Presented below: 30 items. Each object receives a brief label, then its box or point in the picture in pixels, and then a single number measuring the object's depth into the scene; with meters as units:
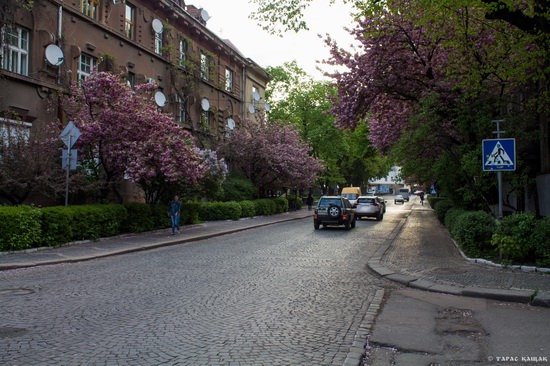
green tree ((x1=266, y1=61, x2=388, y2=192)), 46.75
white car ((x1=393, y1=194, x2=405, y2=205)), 69.68
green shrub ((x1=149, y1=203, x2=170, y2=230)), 18.44
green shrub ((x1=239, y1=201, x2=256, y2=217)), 28.00
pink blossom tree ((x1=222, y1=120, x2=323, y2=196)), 30.83
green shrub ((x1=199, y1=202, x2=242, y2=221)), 25.19
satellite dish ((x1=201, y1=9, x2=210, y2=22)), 31.88
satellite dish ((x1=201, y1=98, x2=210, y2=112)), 29.25
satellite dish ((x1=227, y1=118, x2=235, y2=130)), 32.94
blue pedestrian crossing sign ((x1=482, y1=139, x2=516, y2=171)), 10.07
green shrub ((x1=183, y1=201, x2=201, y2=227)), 20.78
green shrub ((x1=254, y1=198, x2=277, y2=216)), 30.44
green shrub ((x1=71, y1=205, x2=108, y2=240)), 13.98
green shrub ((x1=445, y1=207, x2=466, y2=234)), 15.95
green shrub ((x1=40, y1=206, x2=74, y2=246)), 12.79
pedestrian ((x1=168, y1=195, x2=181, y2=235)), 17.83
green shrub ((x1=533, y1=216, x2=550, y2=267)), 9.09
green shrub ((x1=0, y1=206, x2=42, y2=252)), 11.62
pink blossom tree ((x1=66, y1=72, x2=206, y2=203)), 15.71
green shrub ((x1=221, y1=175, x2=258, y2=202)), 28.81
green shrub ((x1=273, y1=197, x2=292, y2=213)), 34.97
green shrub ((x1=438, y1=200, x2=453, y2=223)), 23.10
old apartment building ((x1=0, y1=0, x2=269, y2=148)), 16.77
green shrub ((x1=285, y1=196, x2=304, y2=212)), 41.18
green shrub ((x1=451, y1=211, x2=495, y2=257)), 10.85
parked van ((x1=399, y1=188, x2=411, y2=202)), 87.78
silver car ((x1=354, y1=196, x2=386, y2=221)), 28.42
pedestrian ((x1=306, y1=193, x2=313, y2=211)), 42.75
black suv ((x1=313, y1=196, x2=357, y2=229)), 20.80
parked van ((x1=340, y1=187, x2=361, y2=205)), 39.96
